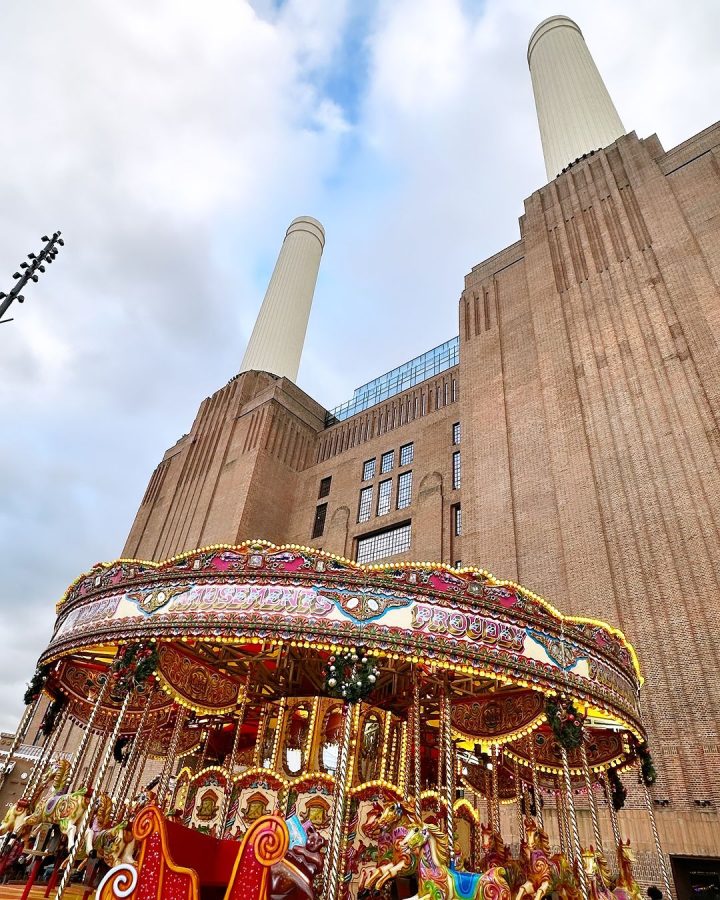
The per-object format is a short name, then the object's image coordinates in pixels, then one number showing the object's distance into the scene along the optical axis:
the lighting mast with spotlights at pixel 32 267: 12.20
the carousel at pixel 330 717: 8.97
